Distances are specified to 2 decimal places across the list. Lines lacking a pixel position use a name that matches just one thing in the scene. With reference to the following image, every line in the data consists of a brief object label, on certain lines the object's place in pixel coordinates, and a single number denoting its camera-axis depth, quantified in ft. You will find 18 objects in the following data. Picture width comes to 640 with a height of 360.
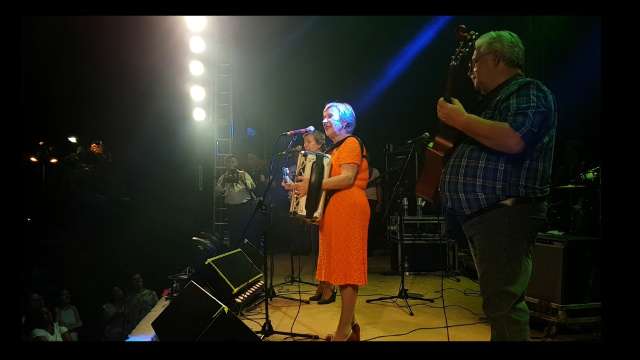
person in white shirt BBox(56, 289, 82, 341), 23.03
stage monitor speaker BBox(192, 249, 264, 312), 10.80
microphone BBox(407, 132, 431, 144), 13.59
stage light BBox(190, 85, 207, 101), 23.29
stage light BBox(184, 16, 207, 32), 21.81
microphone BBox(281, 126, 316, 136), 11.05
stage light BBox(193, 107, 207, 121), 23.68
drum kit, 11.75
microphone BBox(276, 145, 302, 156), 11.39
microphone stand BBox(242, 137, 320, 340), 10.41
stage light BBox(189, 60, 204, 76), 22.76
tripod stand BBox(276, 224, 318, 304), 18.33
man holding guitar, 5.57
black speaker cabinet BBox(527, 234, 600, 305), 10.54
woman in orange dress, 8.91
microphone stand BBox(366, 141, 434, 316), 14.45
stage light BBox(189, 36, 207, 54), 22.40
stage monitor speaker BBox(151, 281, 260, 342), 7.97
